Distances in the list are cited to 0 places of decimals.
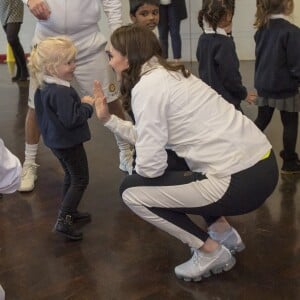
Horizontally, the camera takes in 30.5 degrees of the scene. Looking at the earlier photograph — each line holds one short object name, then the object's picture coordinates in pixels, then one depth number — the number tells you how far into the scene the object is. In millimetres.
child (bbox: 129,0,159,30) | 3008
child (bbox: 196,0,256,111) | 2836
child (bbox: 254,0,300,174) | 2873
